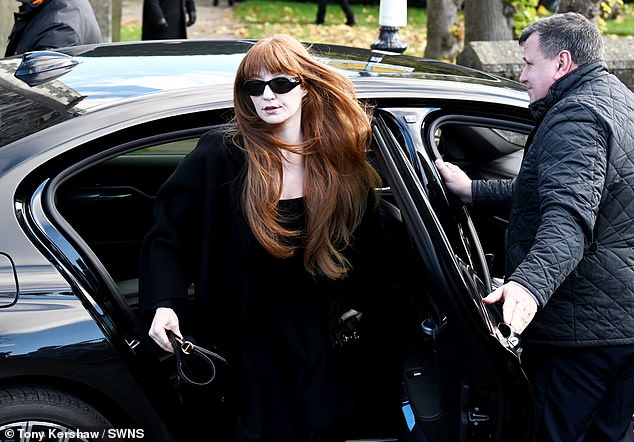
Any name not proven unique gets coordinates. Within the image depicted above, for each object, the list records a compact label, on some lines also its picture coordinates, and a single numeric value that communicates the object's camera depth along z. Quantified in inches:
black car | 202.8
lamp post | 514.0
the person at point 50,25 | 413.7
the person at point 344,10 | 1255.5
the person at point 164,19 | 712.4
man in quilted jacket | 200.1
